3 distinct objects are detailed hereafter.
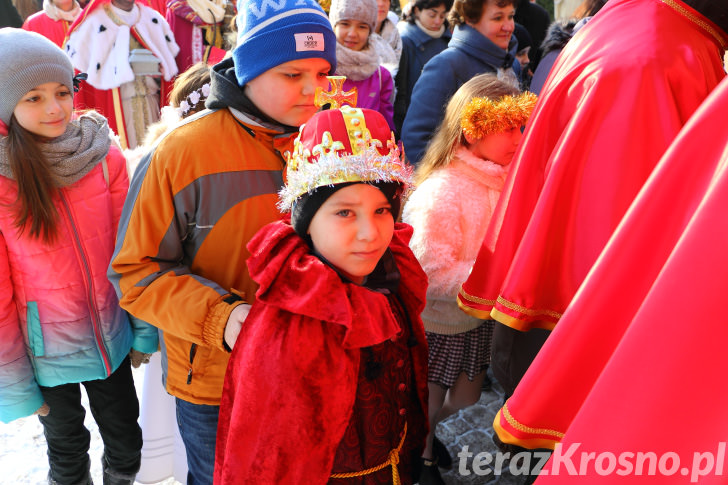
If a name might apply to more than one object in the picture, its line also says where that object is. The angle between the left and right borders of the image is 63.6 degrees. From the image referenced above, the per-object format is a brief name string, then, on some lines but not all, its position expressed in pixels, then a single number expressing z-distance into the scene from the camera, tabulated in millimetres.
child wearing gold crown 1567
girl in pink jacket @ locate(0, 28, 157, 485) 2326
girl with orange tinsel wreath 2621
